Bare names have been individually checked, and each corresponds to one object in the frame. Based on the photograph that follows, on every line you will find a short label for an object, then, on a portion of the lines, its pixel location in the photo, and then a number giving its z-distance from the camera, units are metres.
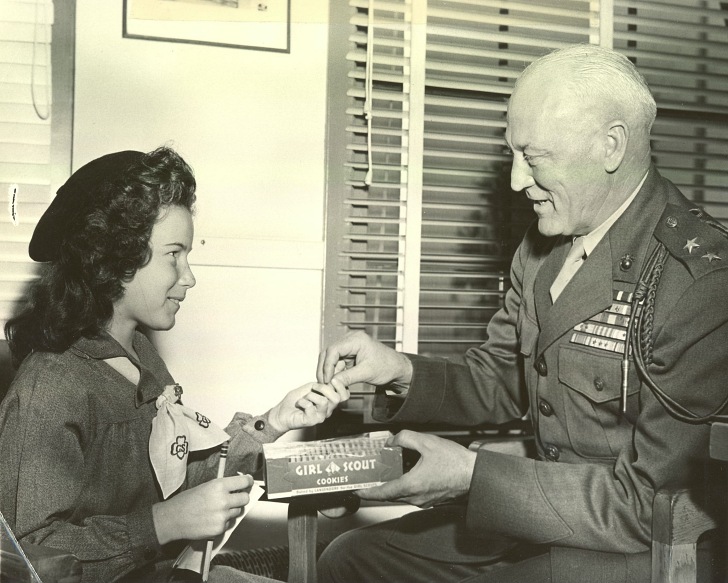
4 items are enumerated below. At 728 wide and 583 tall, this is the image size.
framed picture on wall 2.26
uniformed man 1.41
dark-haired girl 1.45
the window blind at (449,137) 2.44
